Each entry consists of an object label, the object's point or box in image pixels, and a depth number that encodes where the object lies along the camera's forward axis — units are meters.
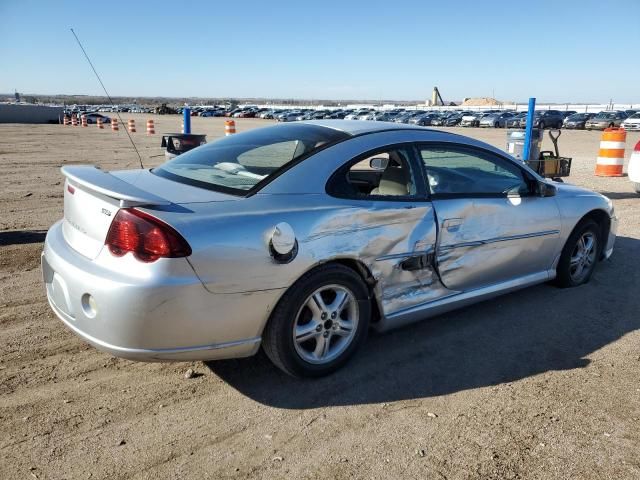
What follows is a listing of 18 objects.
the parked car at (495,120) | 48.68
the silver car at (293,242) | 2.69
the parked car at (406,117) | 53.41
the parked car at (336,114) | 63.94
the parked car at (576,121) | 44.16
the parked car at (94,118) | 45.84
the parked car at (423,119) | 51.57
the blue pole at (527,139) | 9.51
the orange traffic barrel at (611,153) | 12.45
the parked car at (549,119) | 39.97
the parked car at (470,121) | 50.53
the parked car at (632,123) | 40.41
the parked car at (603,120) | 43.16
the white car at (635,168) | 9.70
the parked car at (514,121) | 46.67
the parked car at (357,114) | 60.34
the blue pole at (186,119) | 10.48
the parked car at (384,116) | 53.97
